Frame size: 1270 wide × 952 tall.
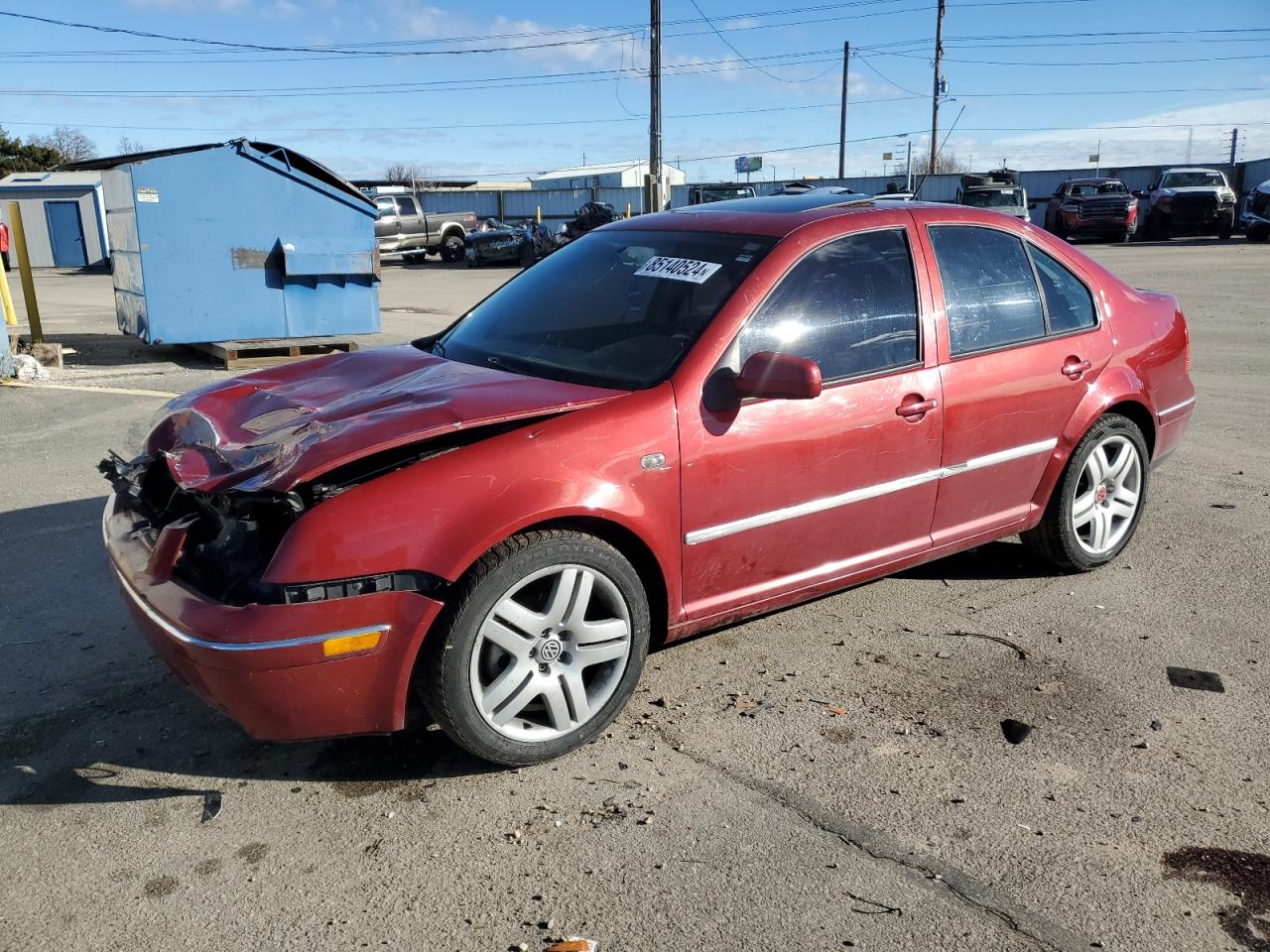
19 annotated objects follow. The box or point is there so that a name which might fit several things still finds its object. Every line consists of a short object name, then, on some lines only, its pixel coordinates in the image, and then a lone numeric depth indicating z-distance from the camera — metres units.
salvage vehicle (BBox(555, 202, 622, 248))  27.80
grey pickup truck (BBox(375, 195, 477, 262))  31.20
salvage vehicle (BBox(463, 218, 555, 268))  28.80
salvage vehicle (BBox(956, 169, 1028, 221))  25.70
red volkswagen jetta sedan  2.78
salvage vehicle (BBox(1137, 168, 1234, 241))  28.27
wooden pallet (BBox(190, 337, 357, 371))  10.59
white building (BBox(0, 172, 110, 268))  33.31
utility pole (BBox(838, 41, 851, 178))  52.06
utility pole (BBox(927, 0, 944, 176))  47.09
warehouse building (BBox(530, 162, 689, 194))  68.50
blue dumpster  10.26
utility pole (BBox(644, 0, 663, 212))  27.47
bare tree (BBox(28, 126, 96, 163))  58.86
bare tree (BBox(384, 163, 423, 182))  91.89
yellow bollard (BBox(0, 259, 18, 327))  10.12
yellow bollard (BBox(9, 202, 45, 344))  11.06
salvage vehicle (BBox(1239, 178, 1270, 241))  25.78
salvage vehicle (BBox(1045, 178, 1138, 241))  28.55
